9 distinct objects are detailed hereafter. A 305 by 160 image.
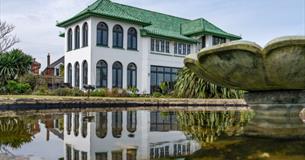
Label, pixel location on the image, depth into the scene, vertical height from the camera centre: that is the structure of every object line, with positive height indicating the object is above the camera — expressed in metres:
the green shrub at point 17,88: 24.03 -0.12
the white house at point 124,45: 29.88 +3.76
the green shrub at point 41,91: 23.19 -0.33
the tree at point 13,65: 29.77 +1.82
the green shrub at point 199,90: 24.41 -0.28
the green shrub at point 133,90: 28.59 -0.38
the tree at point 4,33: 42.75 +6.48
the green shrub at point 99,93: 24.34 -0.48
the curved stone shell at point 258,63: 4.99 +0.35
